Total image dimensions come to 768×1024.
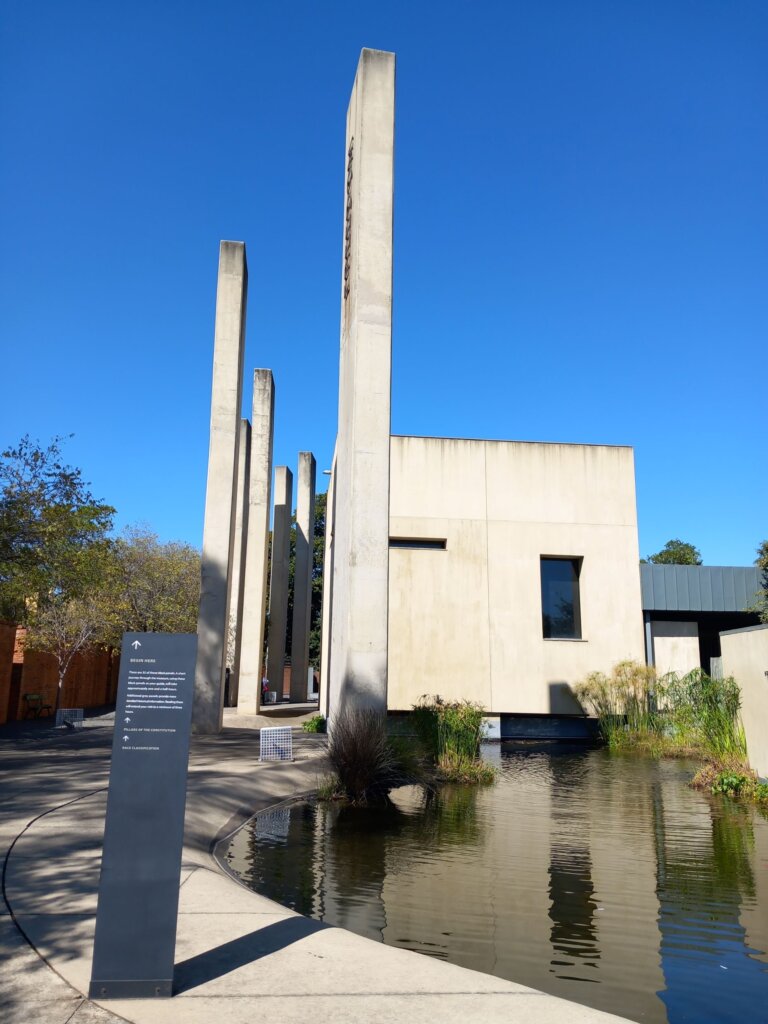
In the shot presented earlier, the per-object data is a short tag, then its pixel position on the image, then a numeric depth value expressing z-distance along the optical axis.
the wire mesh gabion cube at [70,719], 20.80
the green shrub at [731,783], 11.06
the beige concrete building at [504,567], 22.16
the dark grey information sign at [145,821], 3.79
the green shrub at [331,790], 10.33
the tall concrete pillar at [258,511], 28.77
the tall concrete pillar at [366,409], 12.70
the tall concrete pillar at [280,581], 36.25
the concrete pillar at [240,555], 27.14
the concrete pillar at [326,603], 26.66
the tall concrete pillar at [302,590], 37.91
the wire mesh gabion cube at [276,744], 12.89
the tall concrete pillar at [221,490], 18.86
